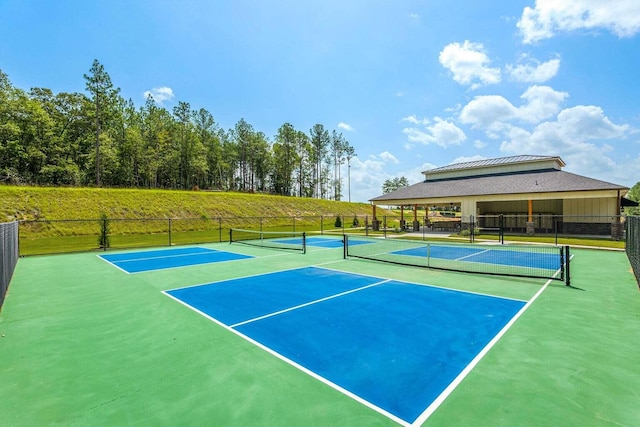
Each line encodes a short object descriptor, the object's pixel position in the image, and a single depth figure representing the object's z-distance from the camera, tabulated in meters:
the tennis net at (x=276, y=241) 18.94
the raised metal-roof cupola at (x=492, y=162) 28.88
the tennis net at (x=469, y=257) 10.82
